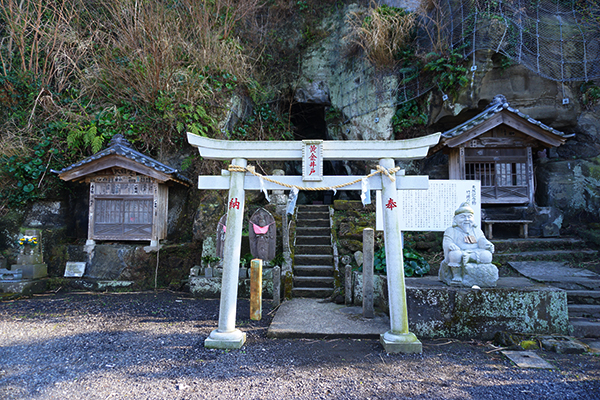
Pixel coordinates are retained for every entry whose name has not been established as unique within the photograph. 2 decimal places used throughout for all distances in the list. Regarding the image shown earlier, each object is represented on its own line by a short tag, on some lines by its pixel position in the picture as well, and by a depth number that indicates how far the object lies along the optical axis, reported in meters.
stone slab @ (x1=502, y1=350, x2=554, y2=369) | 4.10
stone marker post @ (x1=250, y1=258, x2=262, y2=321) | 6.11
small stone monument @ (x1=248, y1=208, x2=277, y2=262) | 7.56
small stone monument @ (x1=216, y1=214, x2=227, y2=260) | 7.48
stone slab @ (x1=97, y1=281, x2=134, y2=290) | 8.31
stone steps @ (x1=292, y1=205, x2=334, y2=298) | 7.58
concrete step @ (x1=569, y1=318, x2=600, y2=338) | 5.07
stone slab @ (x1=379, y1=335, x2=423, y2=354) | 4.48
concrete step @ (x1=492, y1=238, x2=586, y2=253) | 8.27
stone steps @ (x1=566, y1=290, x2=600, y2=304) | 5.85
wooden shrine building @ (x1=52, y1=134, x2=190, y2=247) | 8.57
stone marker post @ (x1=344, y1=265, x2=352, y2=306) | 6.73
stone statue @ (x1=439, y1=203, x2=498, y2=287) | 5.20
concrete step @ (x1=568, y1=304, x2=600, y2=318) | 5.55
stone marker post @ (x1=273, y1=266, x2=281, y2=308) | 6.85
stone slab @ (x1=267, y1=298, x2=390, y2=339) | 5.11
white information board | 7.60
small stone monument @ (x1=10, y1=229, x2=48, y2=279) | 8.01
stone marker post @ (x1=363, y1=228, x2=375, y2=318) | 5.95
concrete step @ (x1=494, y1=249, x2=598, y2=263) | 7.78
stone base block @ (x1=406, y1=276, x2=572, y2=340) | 4.89
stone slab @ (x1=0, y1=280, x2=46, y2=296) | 7.54
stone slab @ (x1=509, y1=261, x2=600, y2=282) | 6.57
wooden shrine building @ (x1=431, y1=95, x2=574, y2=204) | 9.38
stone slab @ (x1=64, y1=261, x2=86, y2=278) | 8.38
